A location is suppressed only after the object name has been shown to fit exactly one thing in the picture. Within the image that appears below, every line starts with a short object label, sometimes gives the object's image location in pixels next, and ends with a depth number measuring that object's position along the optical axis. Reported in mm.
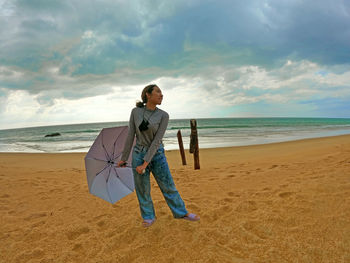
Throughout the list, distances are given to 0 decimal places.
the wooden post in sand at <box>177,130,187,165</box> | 10423
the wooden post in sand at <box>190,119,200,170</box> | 9023
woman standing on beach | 3158
